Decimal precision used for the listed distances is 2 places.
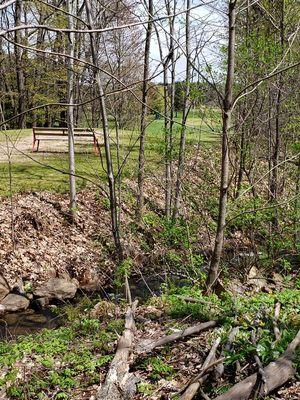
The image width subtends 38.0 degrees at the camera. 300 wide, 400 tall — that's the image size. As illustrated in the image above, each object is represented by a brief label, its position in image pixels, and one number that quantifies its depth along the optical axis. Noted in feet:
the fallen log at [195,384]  12.46
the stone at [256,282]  25.63
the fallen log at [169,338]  15.52
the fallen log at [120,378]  13.08
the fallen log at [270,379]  12.11
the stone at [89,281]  35.76
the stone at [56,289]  32.96
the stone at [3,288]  32.41
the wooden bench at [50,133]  58.44
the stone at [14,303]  31.17
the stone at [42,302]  31.89
